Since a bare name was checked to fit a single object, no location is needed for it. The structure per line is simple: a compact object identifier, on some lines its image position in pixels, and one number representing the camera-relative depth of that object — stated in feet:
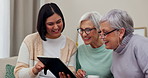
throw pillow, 6.57
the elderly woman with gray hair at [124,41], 4.00
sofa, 6.68
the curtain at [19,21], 8.03
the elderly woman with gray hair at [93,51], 5.23
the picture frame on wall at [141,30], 7.46
